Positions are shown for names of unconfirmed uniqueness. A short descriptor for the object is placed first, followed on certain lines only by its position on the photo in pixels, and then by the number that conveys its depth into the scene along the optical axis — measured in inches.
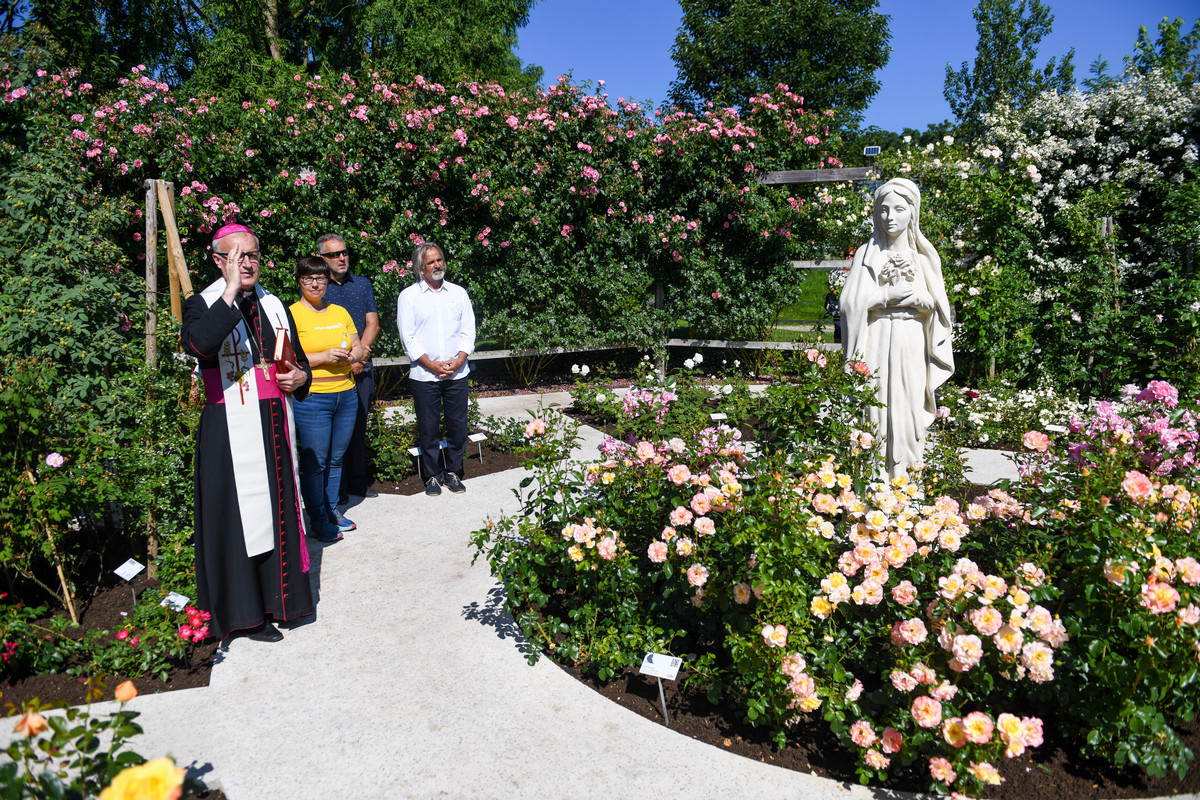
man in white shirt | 189.9
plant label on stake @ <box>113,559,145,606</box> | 122.3
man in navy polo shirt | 182.9
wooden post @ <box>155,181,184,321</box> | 160.6
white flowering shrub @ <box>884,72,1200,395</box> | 273.6
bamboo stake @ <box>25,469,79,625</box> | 117.0
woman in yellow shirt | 159.0
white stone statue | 135.6
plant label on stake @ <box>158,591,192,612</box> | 113.1
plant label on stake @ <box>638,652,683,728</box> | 94.8
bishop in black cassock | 114.7
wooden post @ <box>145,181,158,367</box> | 151.3
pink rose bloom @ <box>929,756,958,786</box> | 76.7
